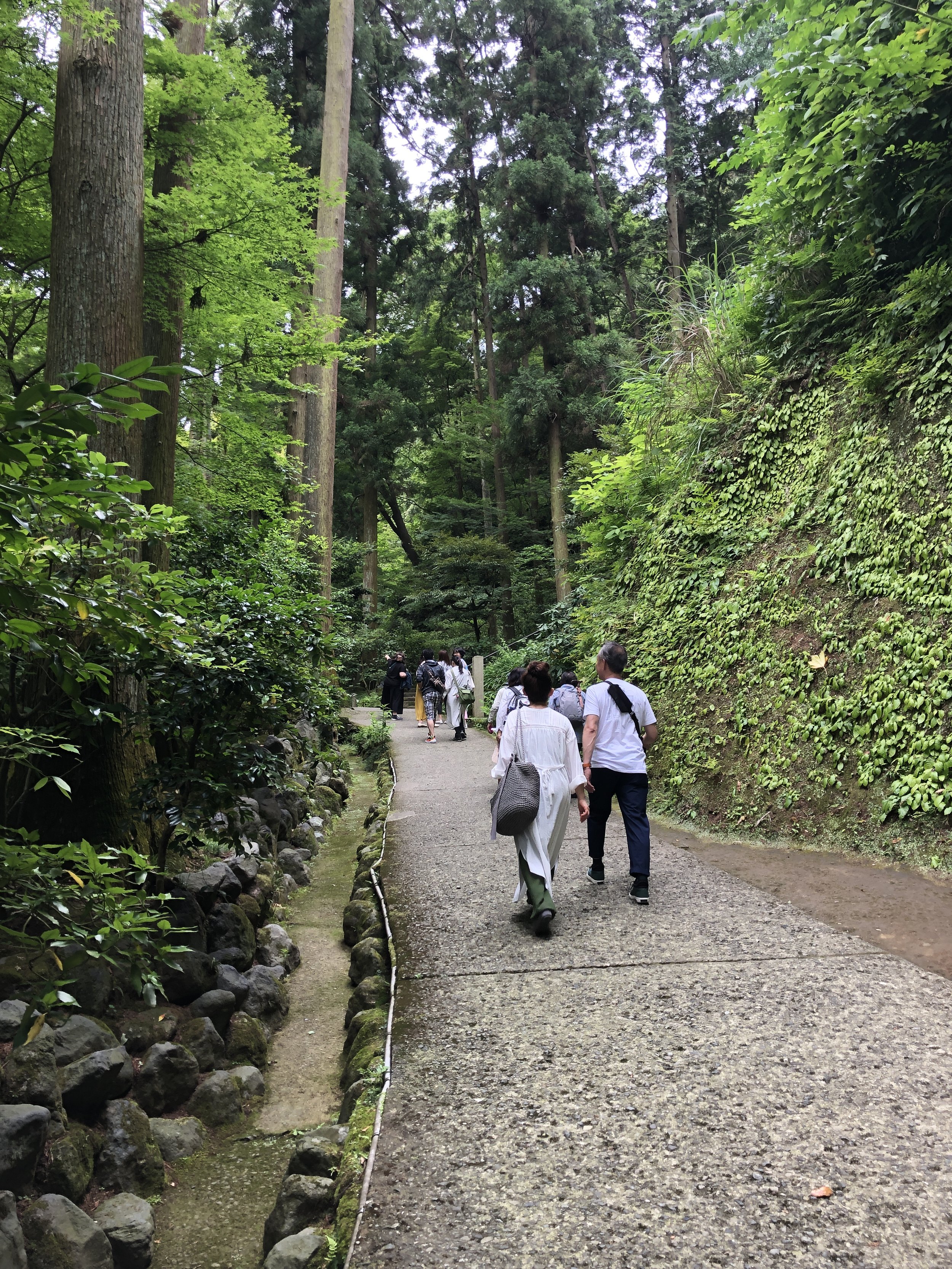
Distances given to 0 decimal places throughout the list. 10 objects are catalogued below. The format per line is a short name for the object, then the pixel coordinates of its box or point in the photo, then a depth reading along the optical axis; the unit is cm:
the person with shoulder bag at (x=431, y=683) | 1627
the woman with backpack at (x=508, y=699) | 913
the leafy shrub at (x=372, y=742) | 1531
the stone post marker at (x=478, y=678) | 1848
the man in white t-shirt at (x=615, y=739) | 545
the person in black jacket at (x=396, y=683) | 2067
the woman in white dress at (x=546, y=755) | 501
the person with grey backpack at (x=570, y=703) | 883
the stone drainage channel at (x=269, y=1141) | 304
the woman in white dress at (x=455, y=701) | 1578
